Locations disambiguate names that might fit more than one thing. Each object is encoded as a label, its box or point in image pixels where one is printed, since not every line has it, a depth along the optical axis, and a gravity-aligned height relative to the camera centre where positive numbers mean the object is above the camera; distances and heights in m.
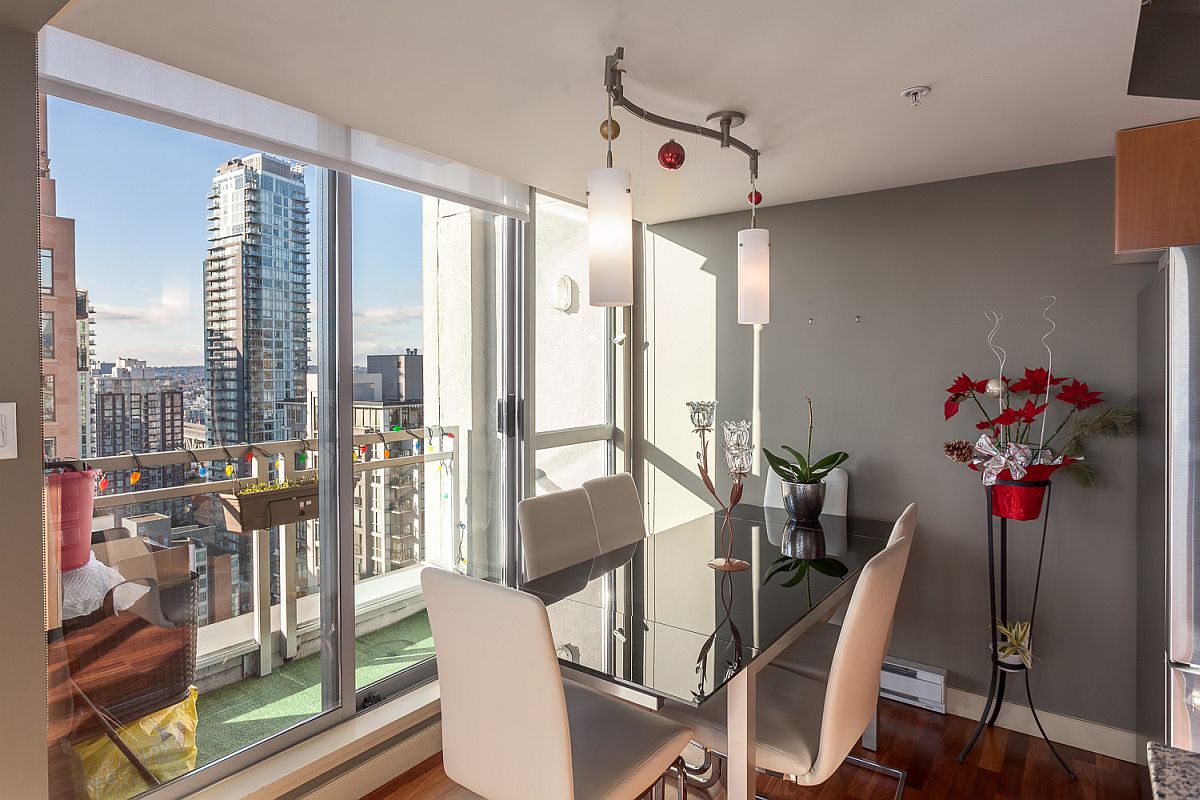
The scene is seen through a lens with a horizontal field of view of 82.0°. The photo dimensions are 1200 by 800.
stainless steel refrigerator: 1.79 -0.32
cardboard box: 1.87 -0.47
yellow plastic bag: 1.85 -1.01
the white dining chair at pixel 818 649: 2.08 -0.87
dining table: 1.60 -0.62
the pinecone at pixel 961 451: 2.59 -0.24
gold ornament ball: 1.74 +0.66
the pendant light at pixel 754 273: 2.26 +0.38
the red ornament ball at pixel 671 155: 1.93 +0.66
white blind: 1.77 +0.84
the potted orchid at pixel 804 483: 2.86 -0.40
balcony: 2.04 -0.75
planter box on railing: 2.14 -0.38
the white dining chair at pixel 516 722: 1.46 -0.75
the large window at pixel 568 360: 3.41 +0.16
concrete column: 2.82 +0.09
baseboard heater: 2.90 -1.27
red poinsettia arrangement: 2.50 -0.04
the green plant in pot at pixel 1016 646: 2.59 -0.99
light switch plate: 1.44 -0.08
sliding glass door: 2.57 -0.08
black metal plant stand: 2.55 -1.04
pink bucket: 1.77 -0.31
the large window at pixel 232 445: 1.82 -0.17
